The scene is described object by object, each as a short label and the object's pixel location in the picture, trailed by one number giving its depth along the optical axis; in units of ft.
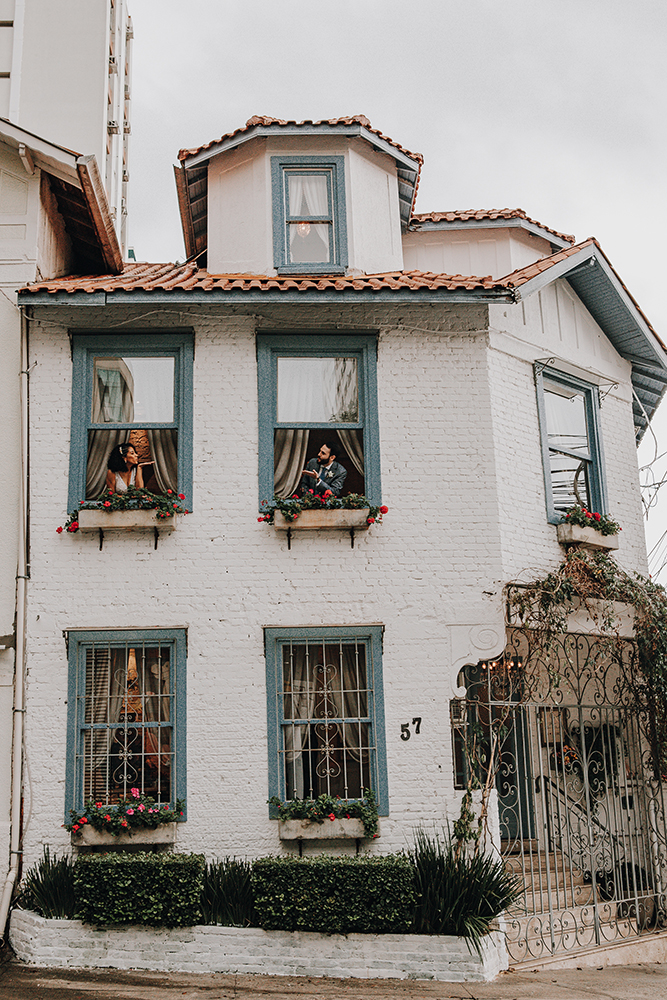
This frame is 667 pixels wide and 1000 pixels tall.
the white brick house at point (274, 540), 31.53
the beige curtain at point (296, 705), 31.78
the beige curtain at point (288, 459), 34.17
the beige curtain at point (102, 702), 31.42
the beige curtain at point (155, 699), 31.55
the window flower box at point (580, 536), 35.86
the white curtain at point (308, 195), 40.16
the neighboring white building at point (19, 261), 31.68
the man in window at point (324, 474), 34.06
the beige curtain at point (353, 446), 34.60
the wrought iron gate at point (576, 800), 32.83
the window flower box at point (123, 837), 30.04
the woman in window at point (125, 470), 33.81
